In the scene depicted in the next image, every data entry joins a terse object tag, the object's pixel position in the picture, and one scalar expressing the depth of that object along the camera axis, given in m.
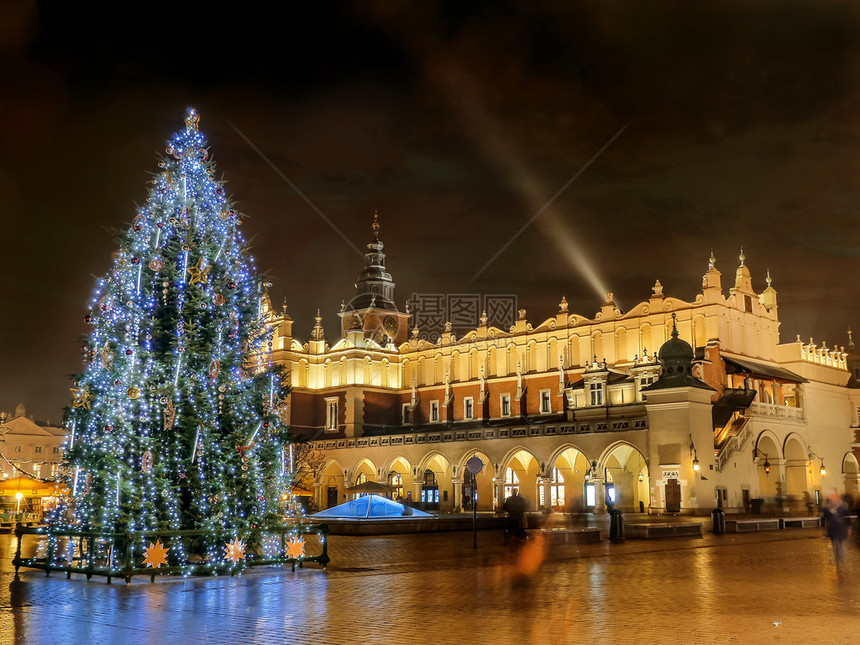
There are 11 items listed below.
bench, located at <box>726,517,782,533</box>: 29.11
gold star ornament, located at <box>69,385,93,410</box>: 17.09
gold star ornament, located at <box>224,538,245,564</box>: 15.82
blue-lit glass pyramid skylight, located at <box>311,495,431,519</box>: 36.91
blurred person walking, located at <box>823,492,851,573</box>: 17.48
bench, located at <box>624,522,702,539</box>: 25.14
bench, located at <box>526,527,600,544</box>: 23.92
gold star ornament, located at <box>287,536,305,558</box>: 16.84
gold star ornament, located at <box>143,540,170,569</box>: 14.95
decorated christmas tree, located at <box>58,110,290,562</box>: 16.09
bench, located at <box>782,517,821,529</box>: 31.23
